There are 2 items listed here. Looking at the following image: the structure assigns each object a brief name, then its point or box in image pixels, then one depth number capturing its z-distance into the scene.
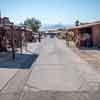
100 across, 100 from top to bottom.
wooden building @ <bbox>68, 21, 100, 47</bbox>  20.35
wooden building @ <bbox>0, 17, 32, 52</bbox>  15.14
